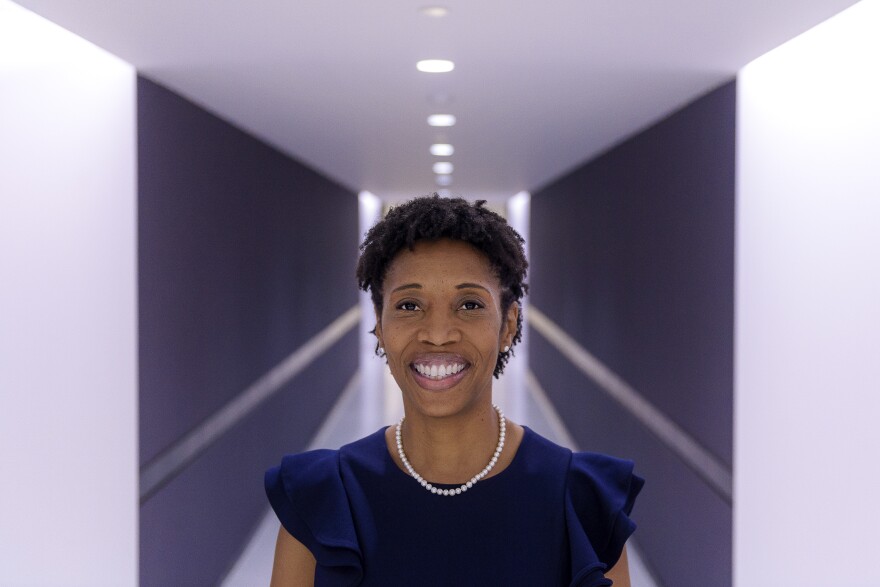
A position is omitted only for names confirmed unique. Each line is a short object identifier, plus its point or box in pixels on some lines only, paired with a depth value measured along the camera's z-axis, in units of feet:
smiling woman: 4.86
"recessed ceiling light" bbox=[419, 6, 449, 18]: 10.07
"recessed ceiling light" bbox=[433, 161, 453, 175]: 27.37
